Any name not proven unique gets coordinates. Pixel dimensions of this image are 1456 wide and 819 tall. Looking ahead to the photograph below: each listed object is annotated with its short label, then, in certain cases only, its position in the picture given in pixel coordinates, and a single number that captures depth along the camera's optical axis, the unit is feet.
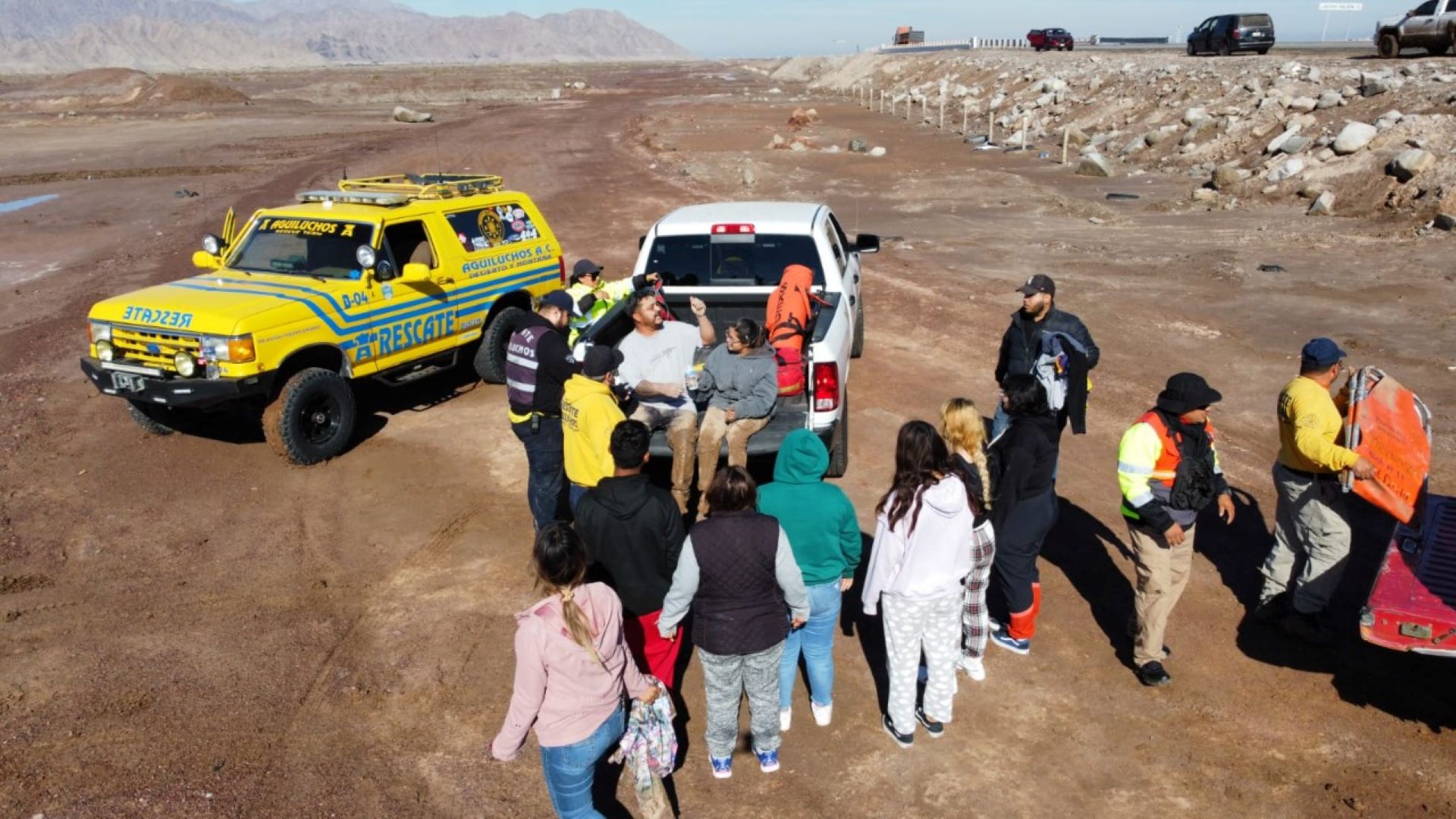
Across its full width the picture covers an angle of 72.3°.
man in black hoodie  14.67
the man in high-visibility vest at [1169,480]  16.55
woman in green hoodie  14.74
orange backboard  17.67
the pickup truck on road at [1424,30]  90.17
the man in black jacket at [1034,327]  21.18
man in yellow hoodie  18.11
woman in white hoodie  14.88
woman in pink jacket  12.14
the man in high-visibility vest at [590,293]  28.25
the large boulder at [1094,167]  82.89
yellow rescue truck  26.20
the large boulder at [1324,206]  61.57
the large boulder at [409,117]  155.02
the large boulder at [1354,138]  65.77
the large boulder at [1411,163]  59.06
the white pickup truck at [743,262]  26.61
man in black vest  20.66
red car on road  212.02
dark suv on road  121.19
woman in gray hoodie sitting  21.59
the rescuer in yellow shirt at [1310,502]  17.75
